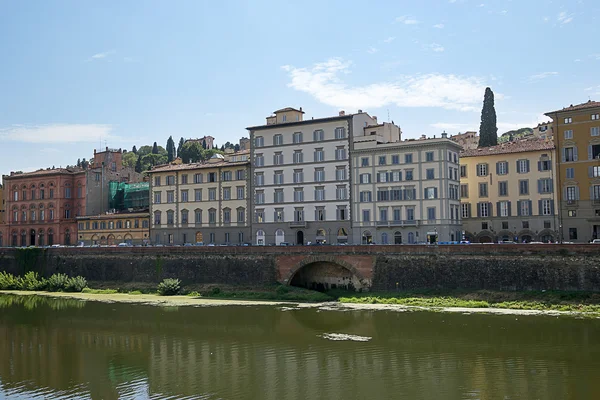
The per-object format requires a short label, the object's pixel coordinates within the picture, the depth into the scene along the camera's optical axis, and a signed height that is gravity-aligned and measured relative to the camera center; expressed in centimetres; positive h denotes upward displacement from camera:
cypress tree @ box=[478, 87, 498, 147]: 8350 +1641
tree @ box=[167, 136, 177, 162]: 15625 +2591
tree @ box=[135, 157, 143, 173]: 14356 +1952
